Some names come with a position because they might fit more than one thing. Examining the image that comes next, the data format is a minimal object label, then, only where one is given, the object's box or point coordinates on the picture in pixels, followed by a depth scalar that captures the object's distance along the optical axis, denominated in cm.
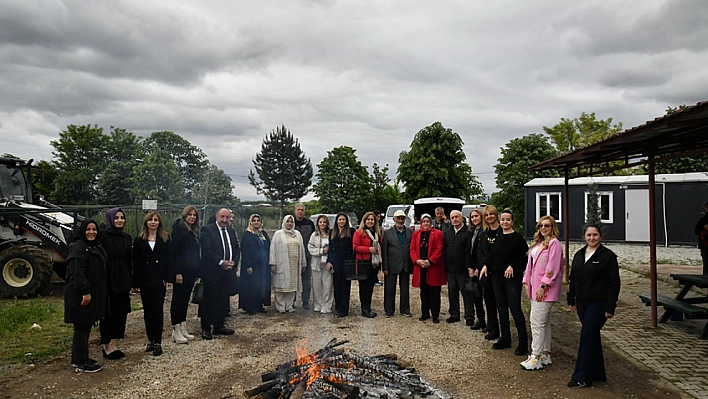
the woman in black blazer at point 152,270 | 565
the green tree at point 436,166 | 3022
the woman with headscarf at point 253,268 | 781
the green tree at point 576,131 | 3675
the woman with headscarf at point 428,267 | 738
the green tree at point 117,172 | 4491
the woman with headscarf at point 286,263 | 801
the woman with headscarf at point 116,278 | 538
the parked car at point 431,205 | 1812
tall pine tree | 5328
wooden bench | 606
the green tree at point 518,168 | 3108
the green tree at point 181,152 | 5206
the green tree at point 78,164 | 4550
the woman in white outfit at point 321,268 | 797
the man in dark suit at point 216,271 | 651
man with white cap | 772
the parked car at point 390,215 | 1934
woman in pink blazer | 505
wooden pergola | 494
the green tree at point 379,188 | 3762
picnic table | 610
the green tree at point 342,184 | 3566
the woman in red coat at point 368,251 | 765
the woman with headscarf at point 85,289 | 493
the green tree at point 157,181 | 3962
